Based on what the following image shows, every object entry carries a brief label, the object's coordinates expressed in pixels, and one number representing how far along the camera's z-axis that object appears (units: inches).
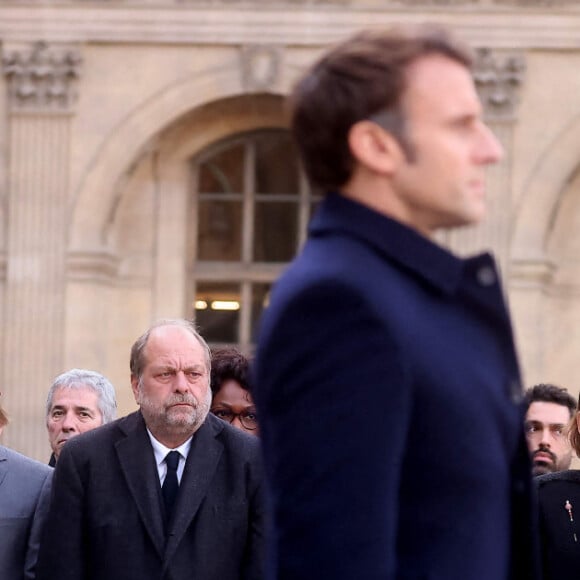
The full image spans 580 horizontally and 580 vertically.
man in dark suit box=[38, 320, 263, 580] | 364.1
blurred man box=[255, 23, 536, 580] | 159.3
